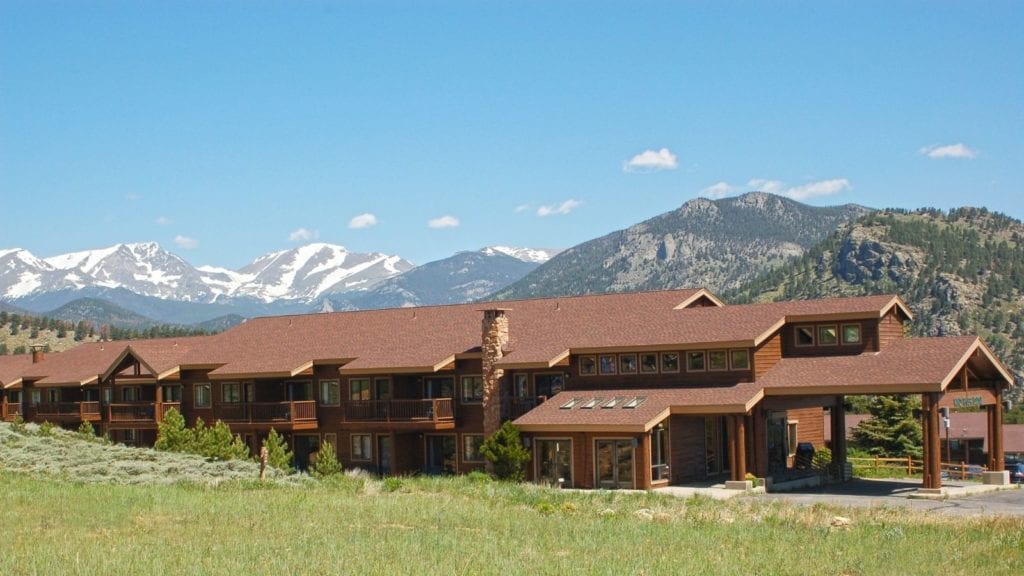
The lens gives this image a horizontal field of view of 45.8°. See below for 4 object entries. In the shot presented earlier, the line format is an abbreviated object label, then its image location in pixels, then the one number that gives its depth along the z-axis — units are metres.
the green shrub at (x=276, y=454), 42.78
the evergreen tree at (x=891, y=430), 57.94
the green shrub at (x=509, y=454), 39.59
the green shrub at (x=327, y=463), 43.12
